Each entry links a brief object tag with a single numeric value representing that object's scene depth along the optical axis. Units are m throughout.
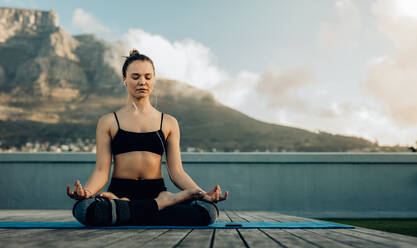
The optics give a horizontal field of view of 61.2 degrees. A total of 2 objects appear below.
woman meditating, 2.03
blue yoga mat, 1.96
